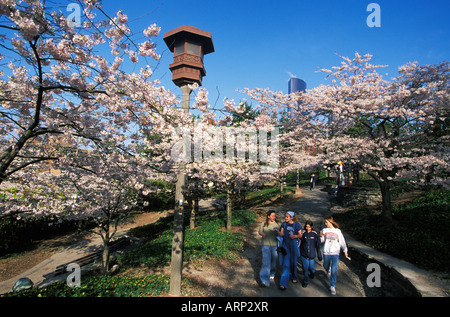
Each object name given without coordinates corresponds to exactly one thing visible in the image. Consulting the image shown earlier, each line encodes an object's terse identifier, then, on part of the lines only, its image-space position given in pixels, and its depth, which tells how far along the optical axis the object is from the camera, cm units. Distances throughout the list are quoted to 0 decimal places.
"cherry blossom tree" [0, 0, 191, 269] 330
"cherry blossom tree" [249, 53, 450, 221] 841
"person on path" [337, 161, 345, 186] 1627
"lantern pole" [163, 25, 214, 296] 518
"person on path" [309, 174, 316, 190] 2316
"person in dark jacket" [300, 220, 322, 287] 574
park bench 887
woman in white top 541
